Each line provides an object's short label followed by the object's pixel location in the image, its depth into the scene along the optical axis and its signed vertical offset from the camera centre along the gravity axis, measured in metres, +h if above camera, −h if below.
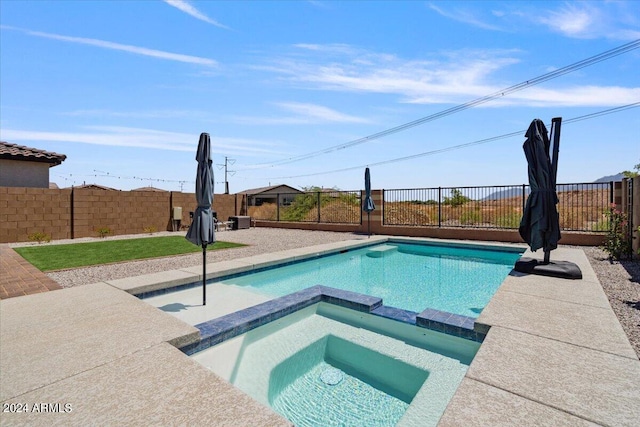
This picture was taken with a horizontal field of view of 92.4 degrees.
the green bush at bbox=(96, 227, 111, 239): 12.50 -0.85
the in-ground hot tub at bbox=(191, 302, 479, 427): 2.57 -1.65
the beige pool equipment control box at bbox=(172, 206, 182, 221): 15.12 -0.13
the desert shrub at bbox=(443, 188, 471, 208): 11.99 +0.42
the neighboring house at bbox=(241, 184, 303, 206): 36.88 +2.72
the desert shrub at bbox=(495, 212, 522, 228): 11.20 -0.39
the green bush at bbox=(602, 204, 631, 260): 7.16 -0.71
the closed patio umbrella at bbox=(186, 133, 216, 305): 4.36 +0.15
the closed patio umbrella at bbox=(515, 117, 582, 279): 5.20 +0.24
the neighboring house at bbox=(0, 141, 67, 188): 12.23 +1.93
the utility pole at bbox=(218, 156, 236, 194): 49.22 +7.60
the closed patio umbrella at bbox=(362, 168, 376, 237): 12.47 +0.45
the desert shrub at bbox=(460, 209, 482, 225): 12.19 -0.30
